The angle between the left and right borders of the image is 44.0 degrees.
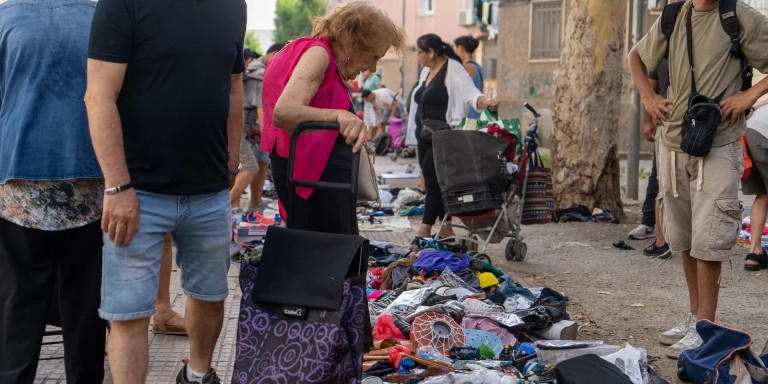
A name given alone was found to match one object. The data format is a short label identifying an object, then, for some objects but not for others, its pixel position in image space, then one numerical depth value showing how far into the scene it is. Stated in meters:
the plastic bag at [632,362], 4.51
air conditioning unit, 36.78
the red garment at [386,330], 5.26
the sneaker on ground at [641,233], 9.34
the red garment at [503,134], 8.01
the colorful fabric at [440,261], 6.63
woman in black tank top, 9.51
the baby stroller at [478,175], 7.76
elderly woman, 3.92
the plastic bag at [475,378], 4.34
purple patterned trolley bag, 3.38
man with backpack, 5.18
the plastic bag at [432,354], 4.84
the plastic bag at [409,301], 5.68
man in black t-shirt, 3.38
